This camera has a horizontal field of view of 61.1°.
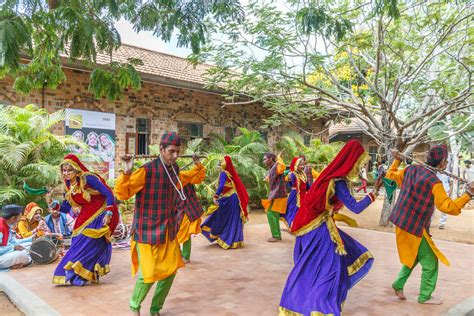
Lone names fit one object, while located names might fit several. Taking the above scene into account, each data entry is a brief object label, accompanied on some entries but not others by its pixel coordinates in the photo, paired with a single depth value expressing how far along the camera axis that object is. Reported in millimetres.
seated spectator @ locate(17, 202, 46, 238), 6426
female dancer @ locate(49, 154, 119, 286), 4891
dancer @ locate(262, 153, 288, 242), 8094
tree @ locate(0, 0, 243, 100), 3496
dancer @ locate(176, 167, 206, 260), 6156
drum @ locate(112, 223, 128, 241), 7725
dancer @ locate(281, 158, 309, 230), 8094
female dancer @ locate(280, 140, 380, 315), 3564
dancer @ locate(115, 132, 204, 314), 3686
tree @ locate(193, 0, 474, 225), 7883
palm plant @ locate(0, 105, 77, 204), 8002
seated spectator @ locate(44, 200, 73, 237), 6193
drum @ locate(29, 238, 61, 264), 5938
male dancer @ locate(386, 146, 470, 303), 4246
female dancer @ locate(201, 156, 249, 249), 7254
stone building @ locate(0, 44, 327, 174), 10469
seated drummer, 5371
